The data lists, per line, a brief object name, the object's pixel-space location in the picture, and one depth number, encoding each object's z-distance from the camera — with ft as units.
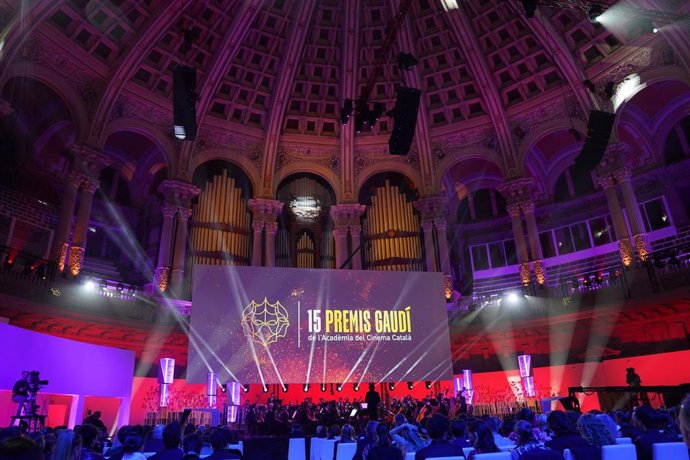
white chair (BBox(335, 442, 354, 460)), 23.93
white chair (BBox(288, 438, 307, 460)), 31.14
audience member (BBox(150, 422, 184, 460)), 14.98
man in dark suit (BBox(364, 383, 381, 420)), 48.44
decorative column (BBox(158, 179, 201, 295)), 63.26
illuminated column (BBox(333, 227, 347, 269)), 71.56
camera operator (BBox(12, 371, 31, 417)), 32.04
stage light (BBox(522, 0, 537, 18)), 46.65
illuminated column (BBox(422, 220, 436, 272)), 70.90
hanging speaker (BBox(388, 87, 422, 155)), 54.65
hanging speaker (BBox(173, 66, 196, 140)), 48.83
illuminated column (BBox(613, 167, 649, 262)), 57.77
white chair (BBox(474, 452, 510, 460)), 13.64
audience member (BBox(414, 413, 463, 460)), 15.19
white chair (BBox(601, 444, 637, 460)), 14.15
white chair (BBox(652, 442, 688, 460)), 14.17
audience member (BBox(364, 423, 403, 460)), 15.49
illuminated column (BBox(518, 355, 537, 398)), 55.47
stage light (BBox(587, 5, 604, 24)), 48.32
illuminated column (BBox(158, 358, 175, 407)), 51.39
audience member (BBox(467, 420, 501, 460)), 16.01
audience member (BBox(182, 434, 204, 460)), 14.58
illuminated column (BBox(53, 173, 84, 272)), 52.89
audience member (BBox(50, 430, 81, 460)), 13.83
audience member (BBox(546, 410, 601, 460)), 14.42
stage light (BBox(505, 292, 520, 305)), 61.87
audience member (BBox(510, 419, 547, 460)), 13.57
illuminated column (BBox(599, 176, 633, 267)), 58.90
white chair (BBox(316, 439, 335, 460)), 28.22
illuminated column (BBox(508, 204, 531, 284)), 66.03
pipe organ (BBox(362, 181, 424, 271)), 71.97
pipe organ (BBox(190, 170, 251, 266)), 66.54
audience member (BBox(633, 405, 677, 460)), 16.06
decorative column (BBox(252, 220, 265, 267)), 68.39
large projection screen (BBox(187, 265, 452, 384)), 51.34
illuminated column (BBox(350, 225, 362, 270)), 70.79
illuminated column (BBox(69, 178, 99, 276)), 54.19
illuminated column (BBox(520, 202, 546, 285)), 64.64
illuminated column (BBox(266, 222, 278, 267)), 68.61
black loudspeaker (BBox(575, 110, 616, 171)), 55.67
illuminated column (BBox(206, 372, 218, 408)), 49.70
